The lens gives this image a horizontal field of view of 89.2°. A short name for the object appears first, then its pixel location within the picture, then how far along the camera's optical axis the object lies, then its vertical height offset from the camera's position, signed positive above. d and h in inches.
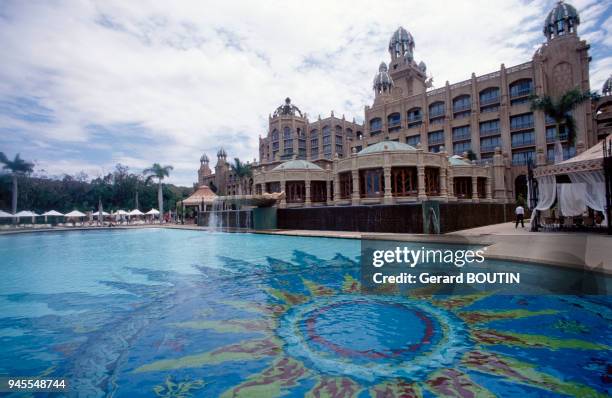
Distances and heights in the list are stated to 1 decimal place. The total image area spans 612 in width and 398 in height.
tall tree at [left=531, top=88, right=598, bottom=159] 1124.5 +375.7
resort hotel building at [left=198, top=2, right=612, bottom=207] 1087.6 +438.1
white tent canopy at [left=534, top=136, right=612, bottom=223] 546.6 +41.5
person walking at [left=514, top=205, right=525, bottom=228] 756.0 -12.4
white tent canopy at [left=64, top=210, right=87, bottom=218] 1881.8 +7.2
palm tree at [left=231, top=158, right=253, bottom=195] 2396.7 +336.1
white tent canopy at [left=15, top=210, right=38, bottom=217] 1592.4 +11.3
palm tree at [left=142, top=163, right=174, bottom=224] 2197.3 +302.2
